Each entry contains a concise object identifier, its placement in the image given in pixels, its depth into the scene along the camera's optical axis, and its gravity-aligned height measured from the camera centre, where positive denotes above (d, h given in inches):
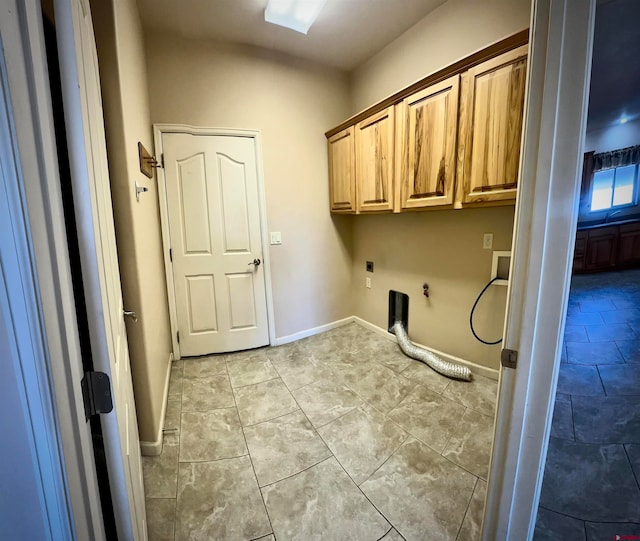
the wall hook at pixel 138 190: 60.2 +10.7
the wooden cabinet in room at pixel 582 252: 131.6 -11.8
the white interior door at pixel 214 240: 96.4 -2.0
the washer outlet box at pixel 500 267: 77.3 -10.8
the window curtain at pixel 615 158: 108.9 +29.1
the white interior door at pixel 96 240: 20.6 -0.3
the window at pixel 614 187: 116.9 +19.3
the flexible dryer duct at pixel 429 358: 85.9 -44.9
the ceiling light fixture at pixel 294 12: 76.8 +66.6
